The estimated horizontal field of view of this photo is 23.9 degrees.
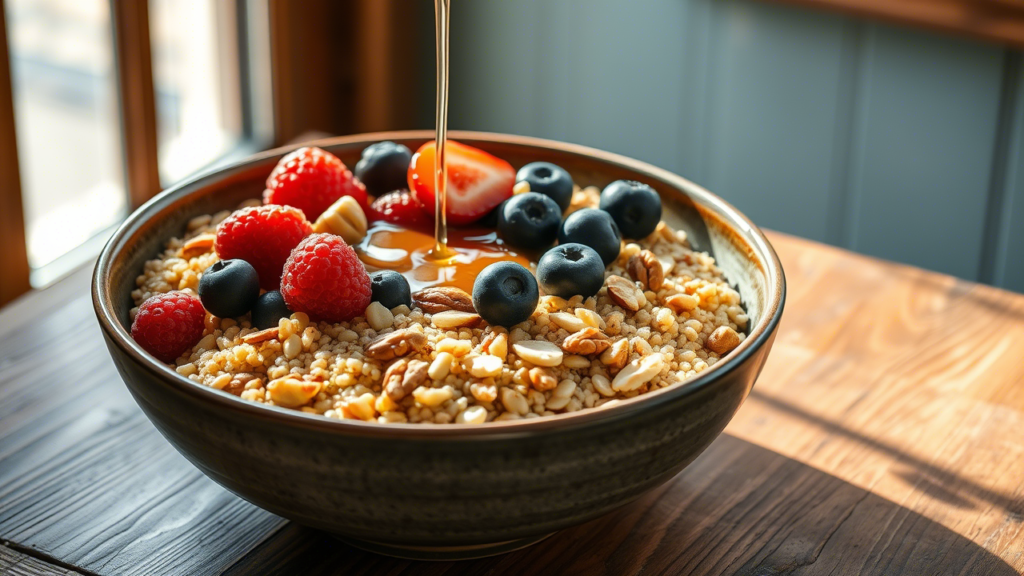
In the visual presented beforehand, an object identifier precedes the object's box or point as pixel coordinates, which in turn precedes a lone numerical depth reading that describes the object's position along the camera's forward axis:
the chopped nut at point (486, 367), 0.57
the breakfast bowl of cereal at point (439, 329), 0.54
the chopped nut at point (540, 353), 0.58
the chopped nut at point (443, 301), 0.60
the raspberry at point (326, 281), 0.59
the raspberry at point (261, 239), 0.62
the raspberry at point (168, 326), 0.59
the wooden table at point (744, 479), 0.59
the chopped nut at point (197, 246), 0.63
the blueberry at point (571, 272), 0.60
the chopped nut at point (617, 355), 0.58
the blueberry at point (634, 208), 0.64
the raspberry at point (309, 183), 0.65
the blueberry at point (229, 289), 0.60
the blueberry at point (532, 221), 0.64
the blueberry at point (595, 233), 0.63
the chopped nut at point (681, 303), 0.61
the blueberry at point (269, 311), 0.60
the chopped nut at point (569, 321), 0.59
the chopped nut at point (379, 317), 0.59
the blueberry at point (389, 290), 0.60
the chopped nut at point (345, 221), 0.63
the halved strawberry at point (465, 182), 0.65
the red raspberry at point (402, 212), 0.66
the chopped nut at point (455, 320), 0.59
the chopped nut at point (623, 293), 0.61
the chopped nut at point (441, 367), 0.57
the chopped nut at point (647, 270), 0.62
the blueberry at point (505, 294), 0.59
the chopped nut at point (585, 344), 0.58
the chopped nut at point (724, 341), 0.60
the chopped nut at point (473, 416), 0.56
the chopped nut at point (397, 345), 0.58
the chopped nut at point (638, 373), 0.58
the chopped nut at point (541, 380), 0.57
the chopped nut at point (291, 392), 0.56
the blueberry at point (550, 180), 0.65
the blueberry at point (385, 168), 0.67
